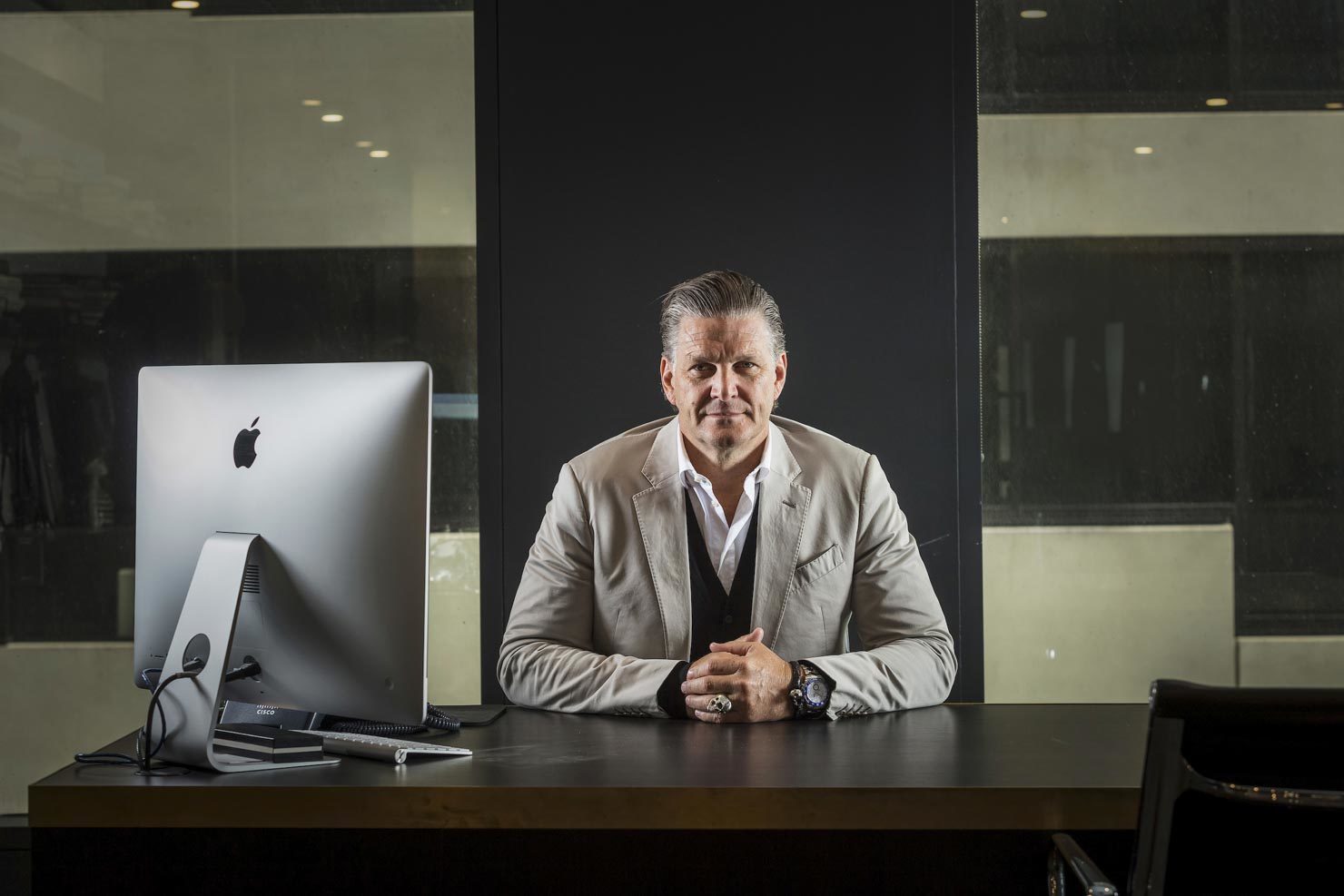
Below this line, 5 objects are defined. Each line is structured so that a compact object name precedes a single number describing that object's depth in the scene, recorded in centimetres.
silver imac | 190
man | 304
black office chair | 136
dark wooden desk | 172
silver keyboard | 196
